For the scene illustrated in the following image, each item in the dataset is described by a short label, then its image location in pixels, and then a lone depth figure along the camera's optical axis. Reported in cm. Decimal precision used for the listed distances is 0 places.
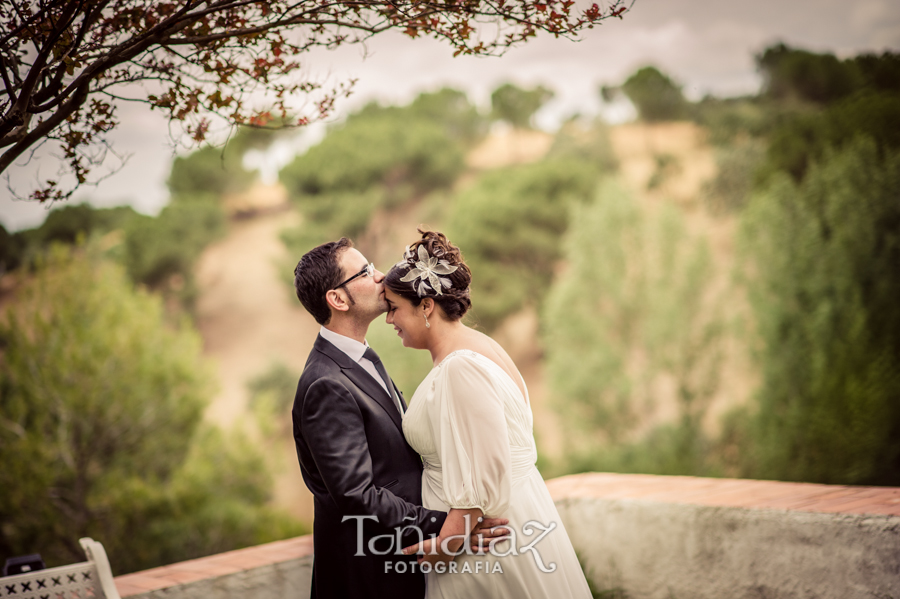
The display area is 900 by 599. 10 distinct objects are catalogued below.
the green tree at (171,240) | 2655
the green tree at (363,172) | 2869
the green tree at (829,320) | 1220
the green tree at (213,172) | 3319
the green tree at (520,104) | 3938
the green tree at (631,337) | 1766
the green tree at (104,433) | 1257
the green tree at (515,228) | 2505
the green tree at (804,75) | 2289
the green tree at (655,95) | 3603
